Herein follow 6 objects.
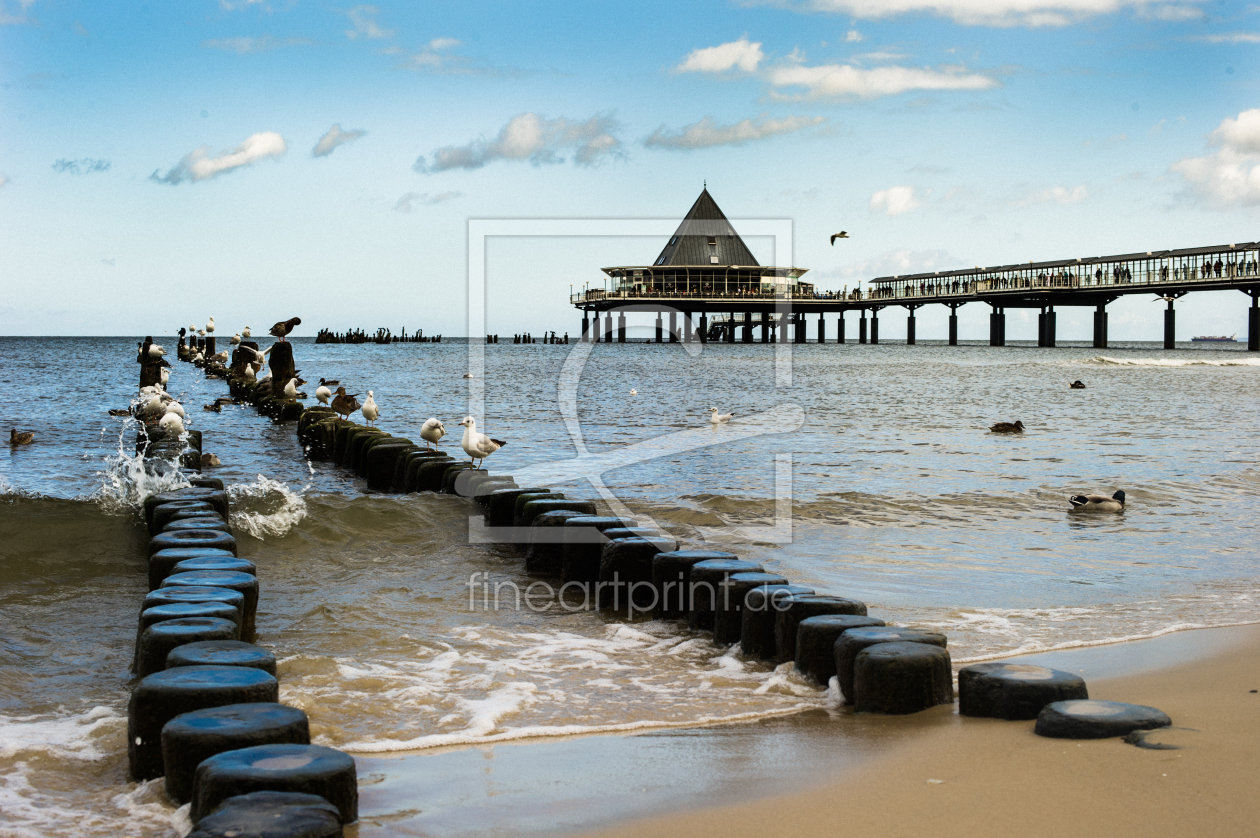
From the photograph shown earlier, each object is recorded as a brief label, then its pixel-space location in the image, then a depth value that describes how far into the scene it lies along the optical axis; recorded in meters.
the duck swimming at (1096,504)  11.83
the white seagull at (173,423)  13.94
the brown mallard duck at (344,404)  18.70
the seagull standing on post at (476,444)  12.08
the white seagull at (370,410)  17.56
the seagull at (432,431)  13.66
